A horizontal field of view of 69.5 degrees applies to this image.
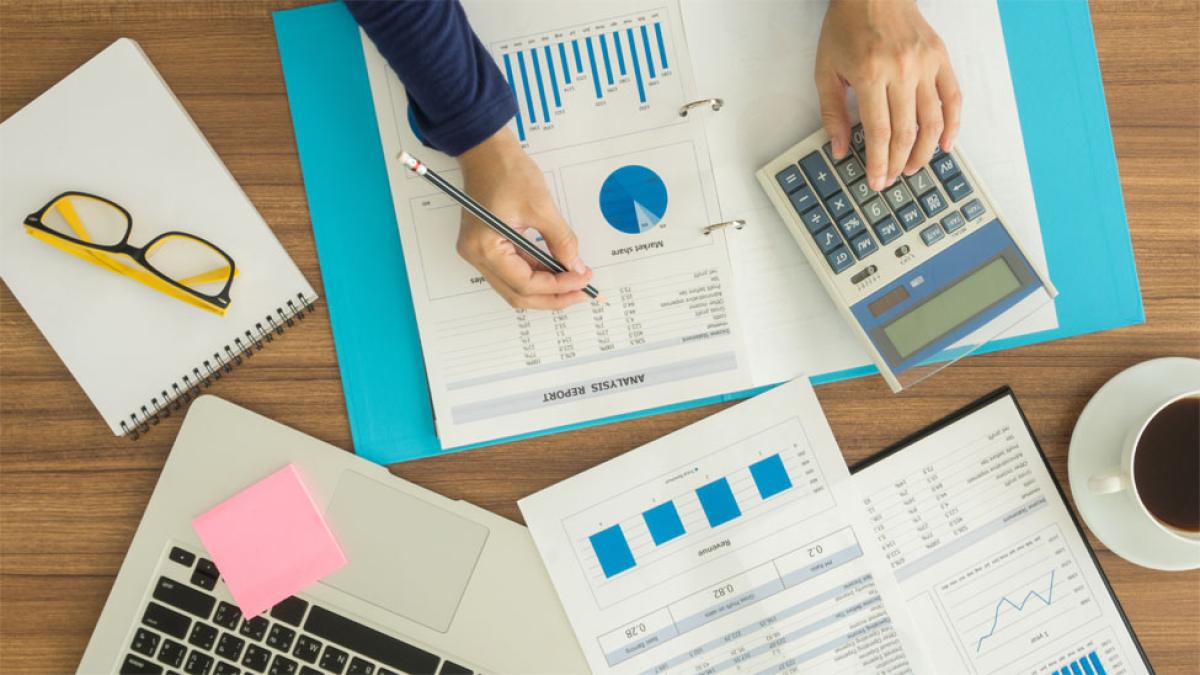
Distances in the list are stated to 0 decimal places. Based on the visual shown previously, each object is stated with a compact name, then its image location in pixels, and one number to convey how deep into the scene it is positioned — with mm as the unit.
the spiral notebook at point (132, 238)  752
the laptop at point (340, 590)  751
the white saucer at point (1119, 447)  710
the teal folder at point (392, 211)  760
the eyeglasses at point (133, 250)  741
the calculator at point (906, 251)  728
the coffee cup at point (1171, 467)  706
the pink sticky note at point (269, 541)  746
